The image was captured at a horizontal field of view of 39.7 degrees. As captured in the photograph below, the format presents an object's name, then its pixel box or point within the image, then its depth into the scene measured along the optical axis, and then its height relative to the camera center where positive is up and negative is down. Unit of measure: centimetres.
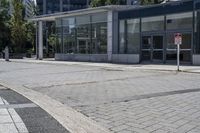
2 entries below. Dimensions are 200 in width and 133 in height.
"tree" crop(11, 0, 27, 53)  3985 +367
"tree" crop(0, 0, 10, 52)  4511 +385
